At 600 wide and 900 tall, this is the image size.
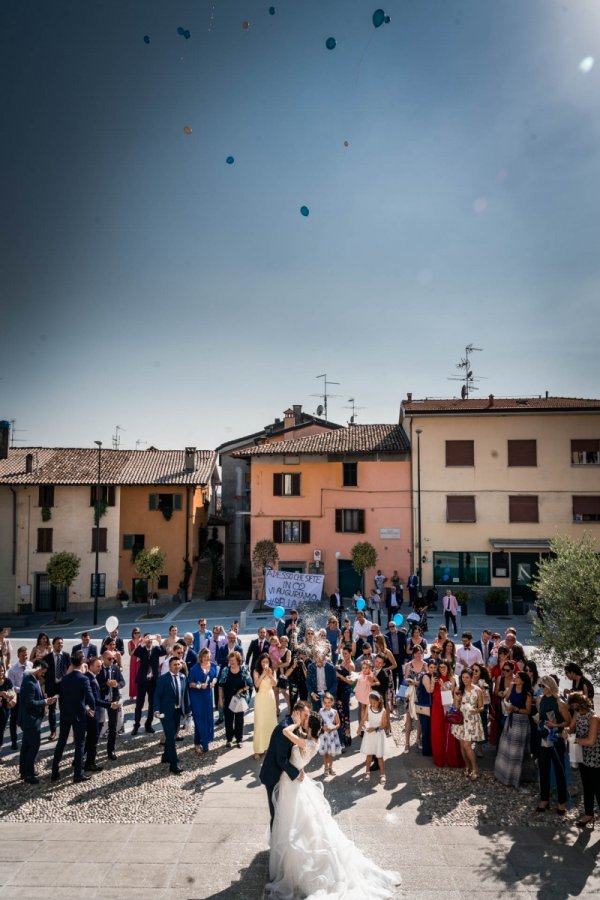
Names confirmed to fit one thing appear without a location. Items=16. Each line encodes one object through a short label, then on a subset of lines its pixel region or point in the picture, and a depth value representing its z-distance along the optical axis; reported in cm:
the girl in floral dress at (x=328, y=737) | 909
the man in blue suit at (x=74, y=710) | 895
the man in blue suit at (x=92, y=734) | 932
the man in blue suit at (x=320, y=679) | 1041
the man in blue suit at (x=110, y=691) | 993
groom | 641
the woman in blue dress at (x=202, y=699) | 988
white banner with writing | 2111
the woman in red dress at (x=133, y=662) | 1168
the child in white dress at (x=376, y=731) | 916
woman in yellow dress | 980
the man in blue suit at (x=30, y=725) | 891
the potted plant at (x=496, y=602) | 2627
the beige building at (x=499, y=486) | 2934
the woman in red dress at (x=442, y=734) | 957
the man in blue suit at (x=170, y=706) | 920
